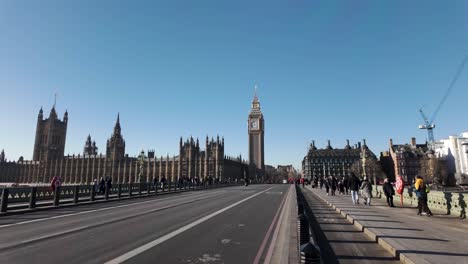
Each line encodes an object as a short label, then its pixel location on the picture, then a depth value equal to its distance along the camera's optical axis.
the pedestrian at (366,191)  20.11
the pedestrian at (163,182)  37.64
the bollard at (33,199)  17.33
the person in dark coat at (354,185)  20.33
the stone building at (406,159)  120.56
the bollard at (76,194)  20.98
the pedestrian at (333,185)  30.11
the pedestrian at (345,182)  32.59
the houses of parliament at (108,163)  120.94
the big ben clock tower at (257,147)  177.00
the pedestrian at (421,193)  14.56
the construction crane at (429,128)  158.12
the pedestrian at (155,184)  34.35
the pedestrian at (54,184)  20.22
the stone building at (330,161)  161.50
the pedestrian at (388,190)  19.23
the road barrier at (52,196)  16.81
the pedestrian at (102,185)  27.07
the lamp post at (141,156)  40.92
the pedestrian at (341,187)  32.96
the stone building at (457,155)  96.14
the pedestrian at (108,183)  25.62
